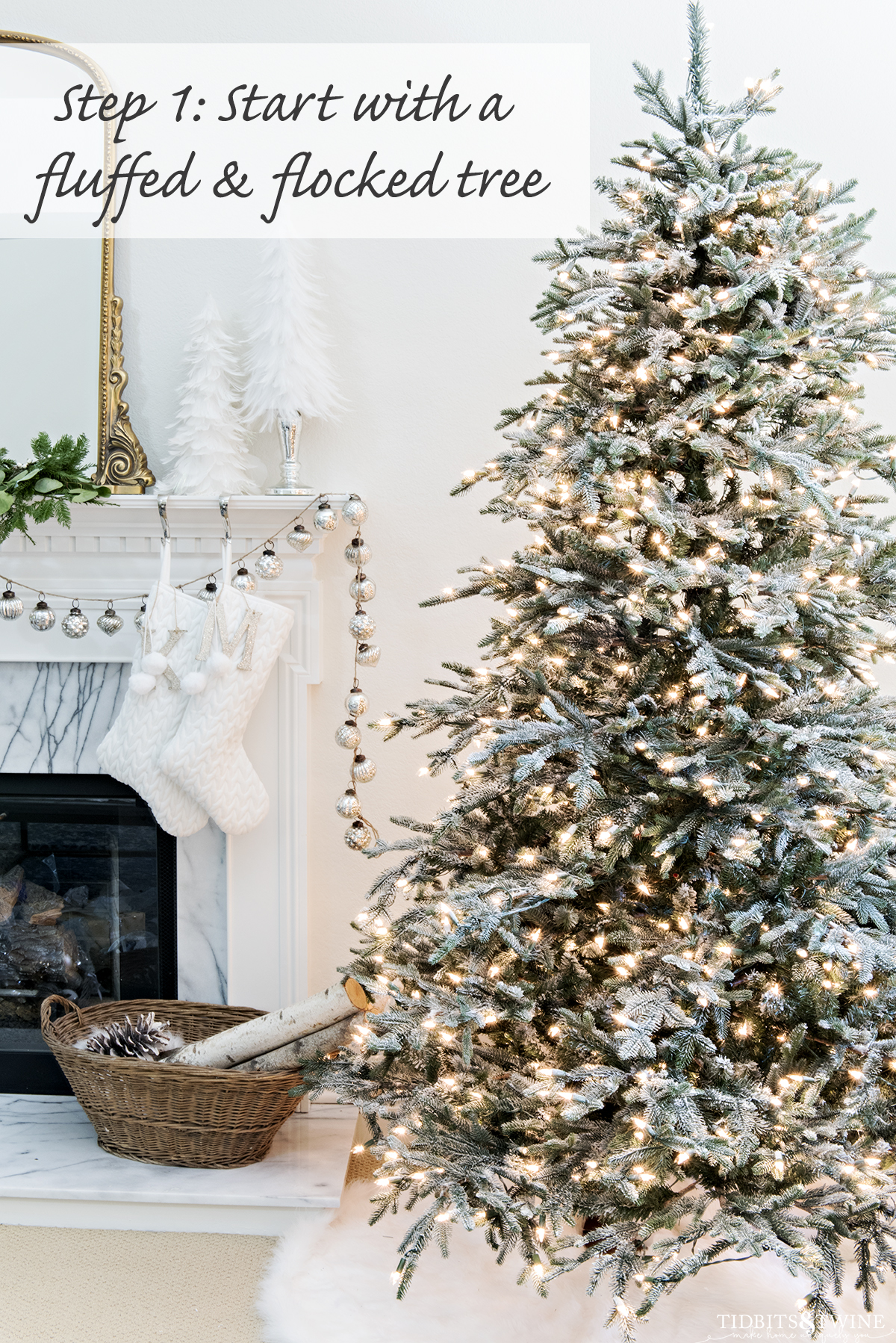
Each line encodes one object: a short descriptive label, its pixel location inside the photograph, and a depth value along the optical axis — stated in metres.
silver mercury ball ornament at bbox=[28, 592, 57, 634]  2.03
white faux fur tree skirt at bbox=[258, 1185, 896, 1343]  1.49
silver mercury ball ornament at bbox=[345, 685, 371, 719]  2.00
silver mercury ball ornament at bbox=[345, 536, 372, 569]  2.04
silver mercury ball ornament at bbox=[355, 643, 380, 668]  2.03
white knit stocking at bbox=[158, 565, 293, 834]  1.93
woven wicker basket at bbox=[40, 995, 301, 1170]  1.76
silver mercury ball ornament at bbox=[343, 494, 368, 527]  2.02
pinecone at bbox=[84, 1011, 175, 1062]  1.88
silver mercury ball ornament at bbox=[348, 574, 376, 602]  2.05
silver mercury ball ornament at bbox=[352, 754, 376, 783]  2.00
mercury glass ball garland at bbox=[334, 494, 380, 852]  2.00
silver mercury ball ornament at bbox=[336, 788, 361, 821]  2.00
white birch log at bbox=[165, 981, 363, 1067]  1.81
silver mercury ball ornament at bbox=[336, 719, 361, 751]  1.97
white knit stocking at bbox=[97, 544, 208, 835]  1.97
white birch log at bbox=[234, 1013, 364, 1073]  1.84
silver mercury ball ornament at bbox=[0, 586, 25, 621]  2.01
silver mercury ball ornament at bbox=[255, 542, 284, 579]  1.99
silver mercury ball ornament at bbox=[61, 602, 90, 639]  2.03
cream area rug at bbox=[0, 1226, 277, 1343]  1.55
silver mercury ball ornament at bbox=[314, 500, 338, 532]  1.98
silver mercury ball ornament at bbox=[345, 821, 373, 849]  2.00
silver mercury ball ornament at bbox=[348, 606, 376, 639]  2.02
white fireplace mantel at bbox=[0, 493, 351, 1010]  2.11
